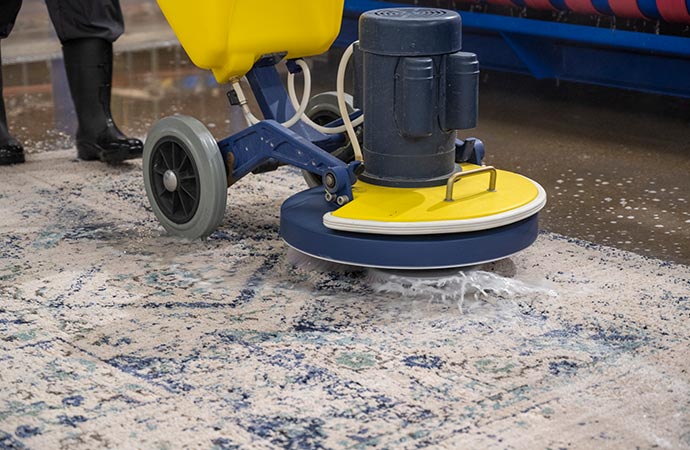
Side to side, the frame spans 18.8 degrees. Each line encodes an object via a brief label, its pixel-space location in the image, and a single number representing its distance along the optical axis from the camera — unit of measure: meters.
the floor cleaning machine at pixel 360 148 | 3.20
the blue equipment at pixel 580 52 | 4.50
